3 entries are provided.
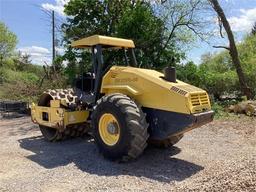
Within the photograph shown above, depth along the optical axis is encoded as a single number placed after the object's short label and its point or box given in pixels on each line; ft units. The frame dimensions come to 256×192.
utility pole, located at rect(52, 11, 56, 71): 30.97
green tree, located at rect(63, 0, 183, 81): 24.84
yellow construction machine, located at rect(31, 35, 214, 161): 10.88
